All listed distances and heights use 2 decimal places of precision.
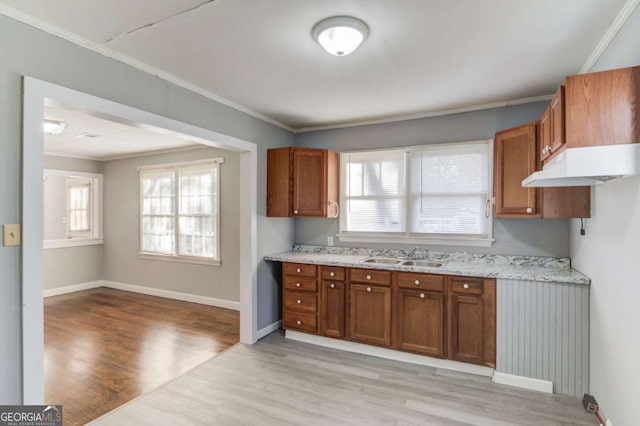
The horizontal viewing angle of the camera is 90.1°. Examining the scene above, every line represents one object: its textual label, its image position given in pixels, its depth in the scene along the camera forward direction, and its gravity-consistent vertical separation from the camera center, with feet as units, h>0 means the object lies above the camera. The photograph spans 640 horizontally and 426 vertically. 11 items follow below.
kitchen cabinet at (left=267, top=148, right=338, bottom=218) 12.66 +1.19
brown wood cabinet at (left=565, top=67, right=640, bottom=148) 5.20 +1.78
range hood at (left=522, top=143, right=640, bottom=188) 5.09 +0.87
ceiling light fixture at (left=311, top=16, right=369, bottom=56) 6.16 +3.59
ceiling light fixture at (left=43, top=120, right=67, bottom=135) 11.70 +3.18
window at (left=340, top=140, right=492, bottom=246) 11.40 +0.73
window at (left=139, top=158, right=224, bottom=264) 17.01 +0.03
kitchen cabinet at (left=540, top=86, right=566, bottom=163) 6.11 +1.85
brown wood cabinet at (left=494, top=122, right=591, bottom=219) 8.38 +0.66
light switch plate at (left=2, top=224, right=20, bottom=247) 5.75 -0.41
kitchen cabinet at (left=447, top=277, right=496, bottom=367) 9.32 -3.19
